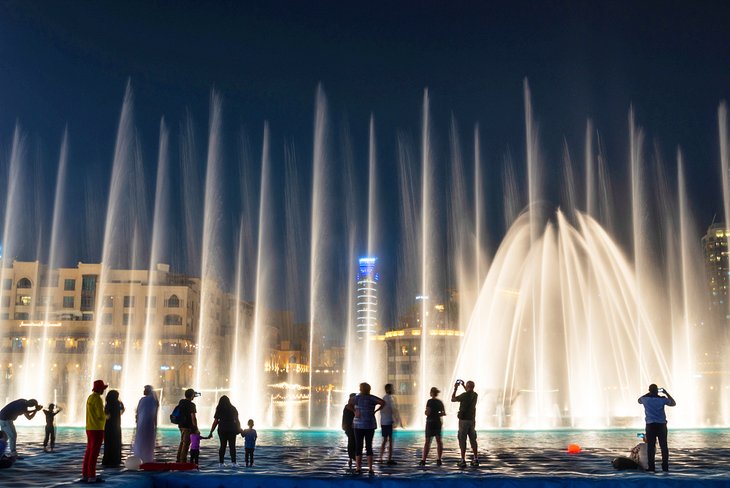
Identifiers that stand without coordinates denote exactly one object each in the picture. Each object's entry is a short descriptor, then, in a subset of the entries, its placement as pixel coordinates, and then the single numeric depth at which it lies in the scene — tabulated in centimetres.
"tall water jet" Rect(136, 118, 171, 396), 8842
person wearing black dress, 1364
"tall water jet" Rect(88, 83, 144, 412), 8675
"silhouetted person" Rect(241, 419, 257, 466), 1448
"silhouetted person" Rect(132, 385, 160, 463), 1327
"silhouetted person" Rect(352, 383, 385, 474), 1280
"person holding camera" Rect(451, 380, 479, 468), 1362
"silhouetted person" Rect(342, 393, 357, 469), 1357
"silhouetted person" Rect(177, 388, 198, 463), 1370
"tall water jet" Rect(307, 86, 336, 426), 4219
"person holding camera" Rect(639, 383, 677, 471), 1287
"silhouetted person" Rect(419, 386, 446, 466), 1389
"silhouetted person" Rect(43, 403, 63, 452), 1764
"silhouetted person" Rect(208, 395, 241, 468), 1414
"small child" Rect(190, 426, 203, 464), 1405
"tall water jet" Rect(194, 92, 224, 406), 9831
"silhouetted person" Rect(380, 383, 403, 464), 1460
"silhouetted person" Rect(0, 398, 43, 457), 1498
